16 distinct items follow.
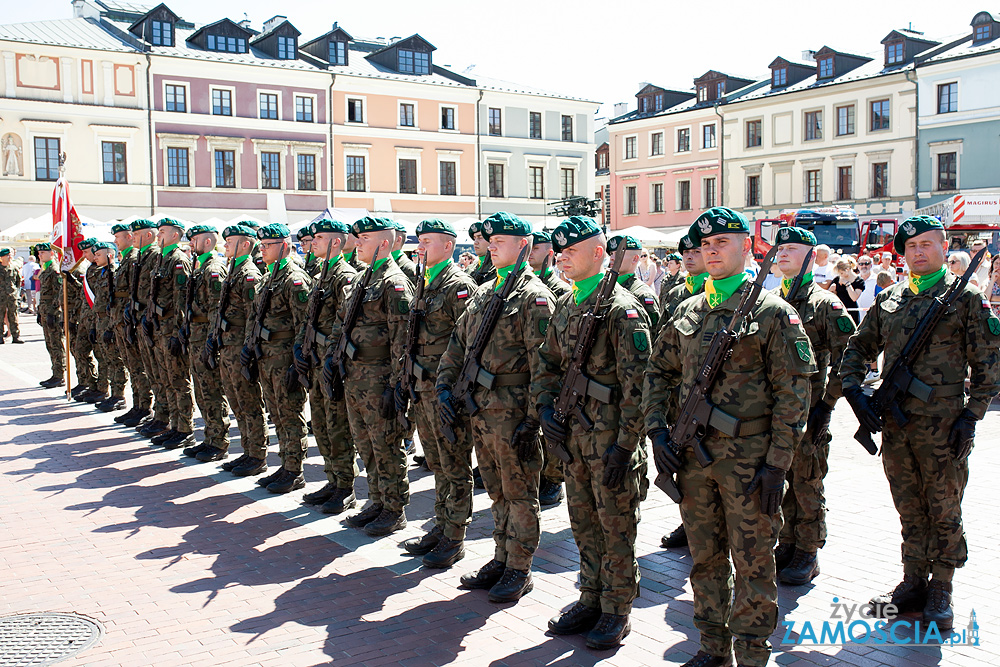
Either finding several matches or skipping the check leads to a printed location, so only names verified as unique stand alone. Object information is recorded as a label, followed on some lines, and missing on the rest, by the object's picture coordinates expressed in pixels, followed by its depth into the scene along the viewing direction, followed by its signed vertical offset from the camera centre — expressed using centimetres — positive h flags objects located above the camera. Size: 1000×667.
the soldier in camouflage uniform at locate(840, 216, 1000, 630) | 490 -83
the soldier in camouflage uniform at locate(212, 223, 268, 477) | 880 -95
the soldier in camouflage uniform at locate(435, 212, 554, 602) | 538 -89
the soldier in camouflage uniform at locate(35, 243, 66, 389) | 1527 -63
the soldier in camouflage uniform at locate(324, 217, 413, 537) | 682 -76
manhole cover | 472 -199
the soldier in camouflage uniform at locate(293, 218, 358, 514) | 755 -80
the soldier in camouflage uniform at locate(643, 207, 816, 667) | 400 -77
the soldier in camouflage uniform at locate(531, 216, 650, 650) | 467 -88
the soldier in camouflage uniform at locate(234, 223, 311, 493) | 814 -77
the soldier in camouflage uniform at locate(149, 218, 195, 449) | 1015 -70
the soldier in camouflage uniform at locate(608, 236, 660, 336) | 611 -8
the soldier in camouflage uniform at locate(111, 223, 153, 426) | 1163 -99
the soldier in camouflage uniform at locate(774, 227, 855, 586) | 554 -120
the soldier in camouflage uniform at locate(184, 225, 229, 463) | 953 -101
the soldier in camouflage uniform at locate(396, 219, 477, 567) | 620 -98
